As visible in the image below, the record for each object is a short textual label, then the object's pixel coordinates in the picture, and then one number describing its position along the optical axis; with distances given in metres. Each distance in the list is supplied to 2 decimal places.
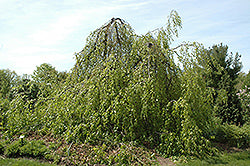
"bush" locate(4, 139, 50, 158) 3.72
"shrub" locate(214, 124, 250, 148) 4.87
